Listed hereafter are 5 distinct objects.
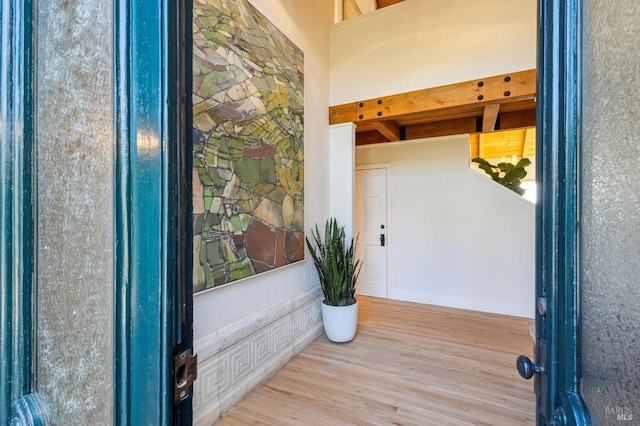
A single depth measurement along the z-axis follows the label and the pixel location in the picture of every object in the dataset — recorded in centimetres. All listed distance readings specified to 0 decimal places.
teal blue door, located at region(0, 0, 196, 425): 47
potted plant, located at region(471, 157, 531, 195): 398
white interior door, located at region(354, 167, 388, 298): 450
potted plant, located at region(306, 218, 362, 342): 288
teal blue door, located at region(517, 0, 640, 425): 38
